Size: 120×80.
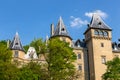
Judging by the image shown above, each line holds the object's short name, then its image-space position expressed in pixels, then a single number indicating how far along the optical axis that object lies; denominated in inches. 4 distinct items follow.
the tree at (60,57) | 2417.8
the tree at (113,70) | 2338.1
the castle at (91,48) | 2800.2
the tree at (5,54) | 2239.2
